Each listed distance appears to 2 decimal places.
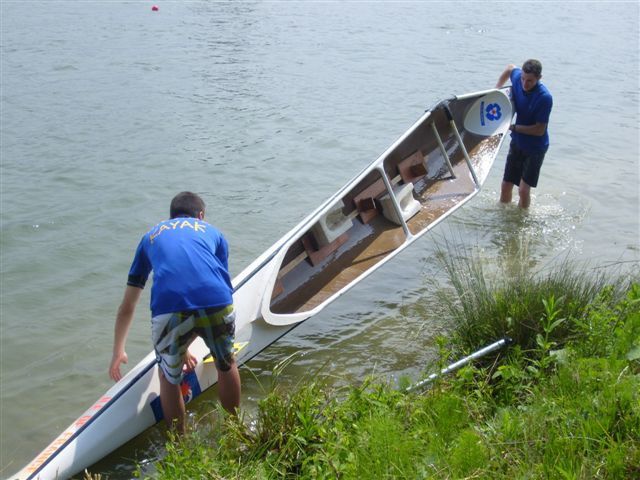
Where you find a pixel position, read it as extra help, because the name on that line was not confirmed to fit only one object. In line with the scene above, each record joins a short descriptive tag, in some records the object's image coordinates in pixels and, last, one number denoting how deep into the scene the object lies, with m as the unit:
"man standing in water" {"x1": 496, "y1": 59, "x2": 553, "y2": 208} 9.00
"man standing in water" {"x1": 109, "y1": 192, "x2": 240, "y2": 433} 4.78
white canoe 5.33
